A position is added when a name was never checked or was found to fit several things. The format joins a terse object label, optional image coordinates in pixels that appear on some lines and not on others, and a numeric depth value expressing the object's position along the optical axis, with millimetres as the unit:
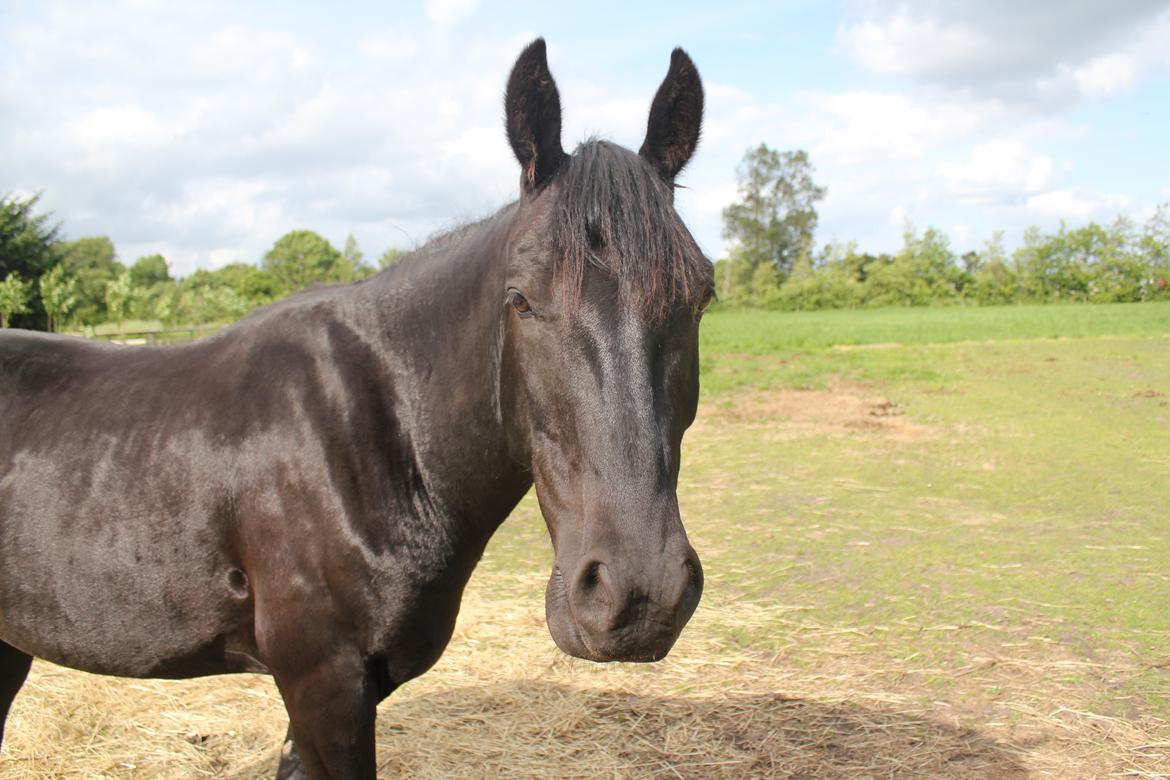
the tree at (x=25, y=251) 30344
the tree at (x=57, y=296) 27844
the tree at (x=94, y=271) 37188
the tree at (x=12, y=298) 25086
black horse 1907
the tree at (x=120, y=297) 29312
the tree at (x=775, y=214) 82188
